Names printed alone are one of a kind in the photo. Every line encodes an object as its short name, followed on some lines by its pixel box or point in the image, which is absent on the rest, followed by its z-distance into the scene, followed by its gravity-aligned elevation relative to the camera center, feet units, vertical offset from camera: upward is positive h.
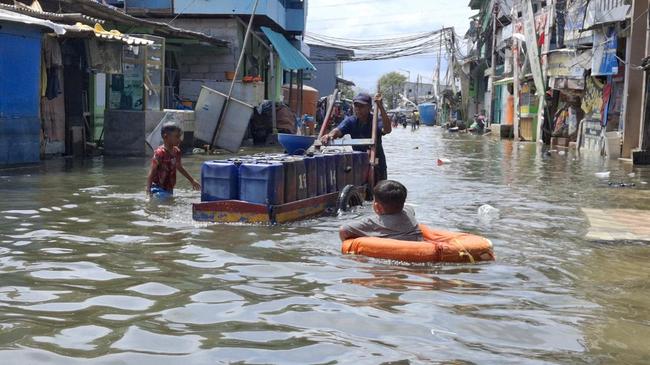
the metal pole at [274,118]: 84.43 -0.22
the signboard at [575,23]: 75.31 +11.21
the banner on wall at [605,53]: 64.34 +6.83
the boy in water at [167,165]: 30.28 -2.24
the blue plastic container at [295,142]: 33.01 -1.15
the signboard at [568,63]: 76.83 +7.20
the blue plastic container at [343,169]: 30.91 -2.21
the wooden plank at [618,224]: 24.25 -3.63
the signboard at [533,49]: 91.09 +9.94
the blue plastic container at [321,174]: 28.99 -2.28
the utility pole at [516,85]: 106.99 +5.80
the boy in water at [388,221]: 20.42 -2.96
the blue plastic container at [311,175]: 28.02 -2.27
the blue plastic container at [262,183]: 25.27 -2.36
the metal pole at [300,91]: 110.52 +3.99
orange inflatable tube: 19.58 -3.52
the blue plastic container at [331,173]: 29.94 -2.31
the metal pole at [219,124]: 64.95 -0.86
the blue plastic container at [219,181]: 25.98 -2.40
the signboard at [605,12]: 60.95 +10.24
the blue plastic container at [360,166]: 32.55 -2.17
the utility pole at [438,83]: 230.64 +12.60
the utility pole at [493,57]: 142.10 +13.25
